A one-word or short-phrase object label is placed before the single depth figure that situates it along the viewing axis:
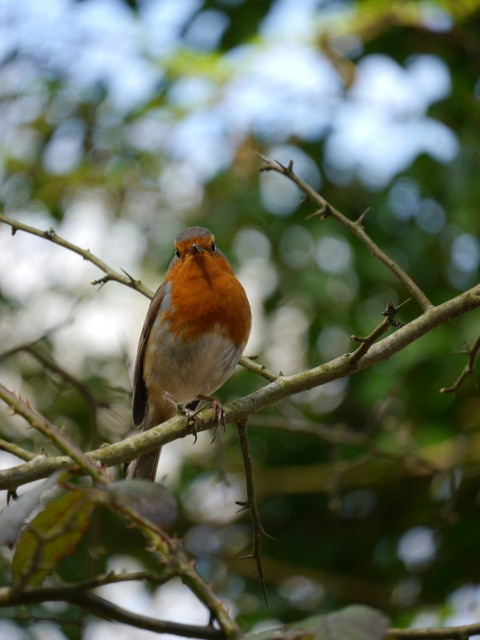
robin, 7.96
